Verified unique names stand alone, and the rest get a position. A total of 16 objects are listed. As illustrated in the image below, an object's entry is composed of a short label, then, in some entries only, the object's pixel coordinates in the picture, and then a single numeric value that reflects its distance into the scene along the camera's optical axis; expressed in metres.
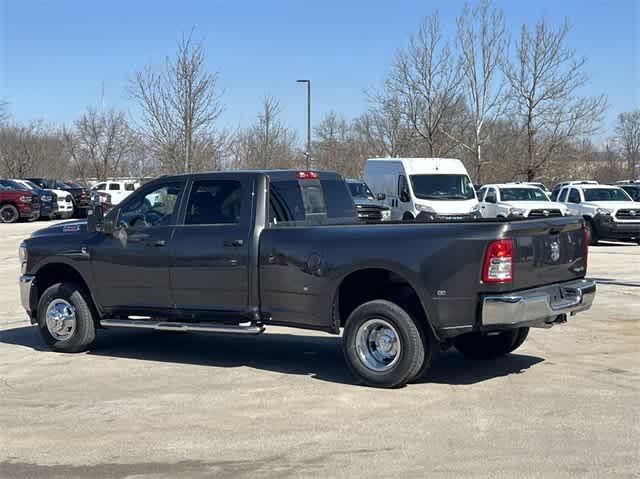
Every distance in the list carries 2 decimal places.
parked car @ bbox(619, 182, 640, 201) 31.49
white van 24.41
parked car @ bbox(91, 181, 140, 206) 40.27
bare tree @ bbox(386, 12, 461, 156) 41.38
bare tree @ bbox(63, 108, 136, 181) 55.09
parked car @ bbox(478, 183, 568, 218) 25.77
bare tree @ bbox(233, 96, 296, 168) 42.47
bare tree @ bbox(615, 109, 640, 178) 92.31
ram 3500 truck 7.28
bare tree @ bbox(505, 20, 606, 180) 41.41
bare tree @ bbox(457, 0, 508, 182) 41.91
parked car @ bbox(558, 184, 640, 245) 24.52
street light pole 39.47
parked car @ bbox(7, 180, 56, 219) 39.00
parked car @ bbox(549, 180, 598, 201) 28.91
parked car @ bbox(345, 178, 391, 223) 21.75
